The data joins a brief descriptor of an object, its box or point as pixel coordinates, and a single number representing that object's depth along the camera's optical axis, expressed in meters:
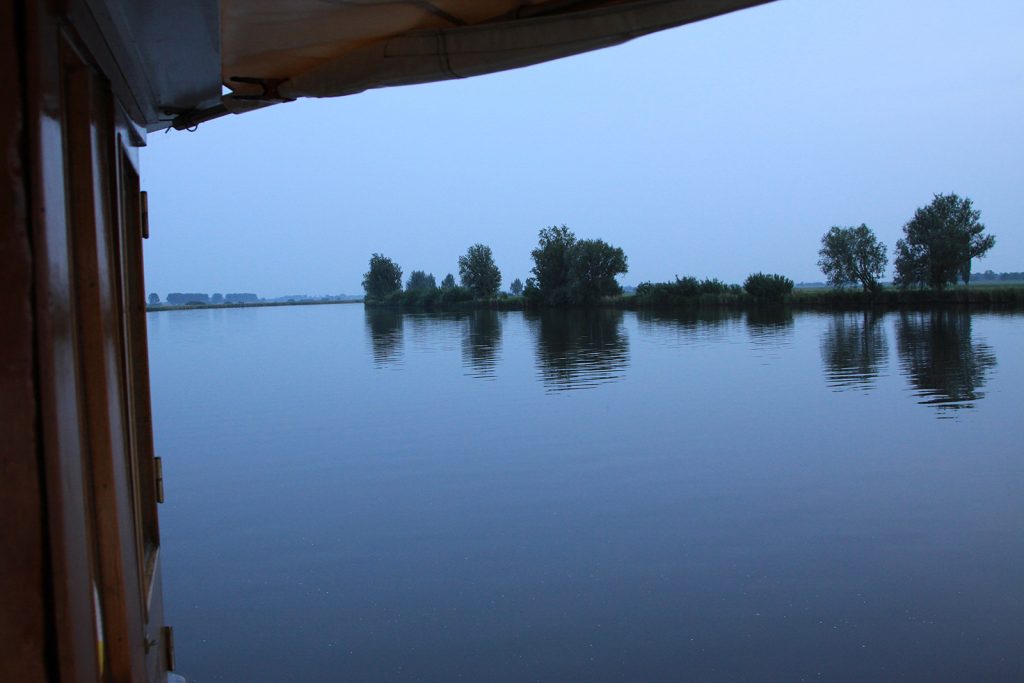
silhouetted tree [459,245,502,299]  78.94
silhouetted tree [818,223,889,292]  58.21
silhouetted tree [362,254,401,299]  108.62
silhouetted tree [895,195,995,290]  53.06
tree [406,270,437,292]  121.97
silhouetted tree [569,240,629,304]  65.25
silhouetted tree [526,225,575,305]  66.62
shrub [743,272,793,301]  54.53
